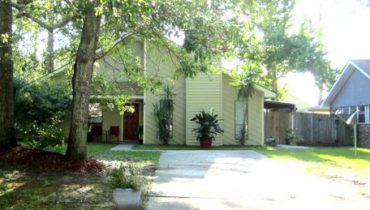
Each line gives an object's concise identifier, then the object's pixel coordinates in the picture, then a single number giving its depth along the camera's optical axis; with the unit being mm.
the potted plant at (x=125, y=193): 6727
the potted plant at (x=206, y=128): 20250
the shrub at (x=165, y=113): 21156
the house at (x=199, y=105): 21531
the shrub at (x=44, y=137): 12836
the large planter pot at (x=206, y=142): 20234
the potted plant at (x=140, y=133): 22538
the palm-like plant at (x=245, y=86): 21156
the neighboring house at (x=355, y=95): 23734
